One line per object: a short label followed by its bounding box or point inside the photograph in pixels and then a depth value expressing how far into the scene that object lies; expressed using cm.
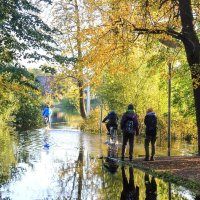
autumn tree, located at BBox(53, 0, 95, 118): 1633
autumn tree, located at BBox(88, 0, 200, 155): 1470
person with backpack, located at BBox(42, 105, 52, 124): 2912
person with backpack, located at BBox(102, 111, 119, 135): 1994
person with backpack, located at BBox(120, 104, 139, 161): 1472
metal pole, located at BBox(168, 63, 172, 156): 1649
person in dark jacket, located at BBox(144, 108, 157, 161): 1469
